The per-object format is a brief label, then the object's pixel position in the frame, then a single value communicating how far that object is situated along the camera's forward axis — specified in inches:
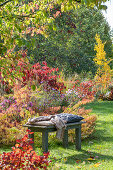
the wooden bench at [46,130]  199.0
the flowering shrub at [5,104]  312.1
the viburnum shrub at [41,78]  407.5
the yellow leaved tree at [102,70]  688.2
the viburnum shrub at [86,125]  257.0
